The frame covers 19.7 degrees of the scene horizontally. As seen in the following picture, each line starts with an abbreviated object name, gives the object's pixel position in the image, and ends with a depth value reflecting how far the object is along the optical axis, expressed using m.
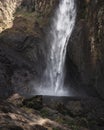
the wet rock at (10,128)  17.51
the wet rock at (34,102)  27.81
